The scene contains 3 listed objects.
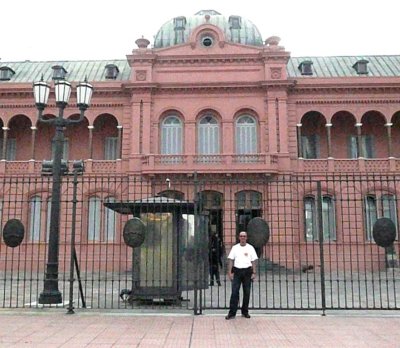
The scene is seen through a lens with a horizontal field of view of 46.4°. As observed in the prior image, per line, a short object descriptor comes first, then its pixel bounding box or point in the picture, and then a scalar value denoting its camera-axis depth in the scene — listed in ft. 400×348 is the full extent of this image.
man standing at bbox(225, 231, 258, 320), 32.45
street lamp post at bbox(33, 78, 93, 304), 37.55
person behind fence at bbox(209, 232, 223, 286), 55.01
